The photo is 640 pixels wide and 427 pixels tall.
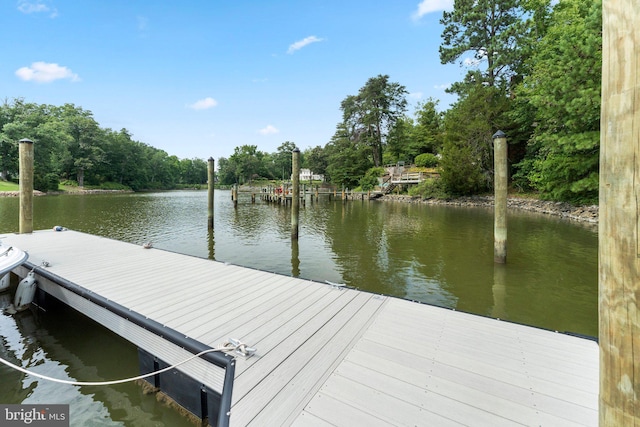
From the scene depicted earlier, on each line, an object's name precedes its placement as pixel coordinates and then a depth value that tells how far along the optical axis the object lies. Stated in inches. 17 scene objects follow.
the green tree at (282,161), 3051.2
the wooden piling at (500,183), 289.6
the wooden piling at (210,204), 548.4
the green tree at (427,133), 1513.3
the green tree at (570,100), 511.2
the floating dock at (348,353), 78.3
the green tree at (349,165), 1583.4
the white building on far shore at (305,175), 3095.0
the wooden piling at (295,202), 438.0
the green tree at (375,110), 1635.1
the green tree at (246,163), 2910.9
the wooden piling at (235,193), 1050.7
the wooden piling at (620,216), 46.4
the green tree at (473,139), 960.3
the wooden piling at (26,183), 311.9
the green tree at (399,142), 1668.6
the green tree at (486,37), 938.1
